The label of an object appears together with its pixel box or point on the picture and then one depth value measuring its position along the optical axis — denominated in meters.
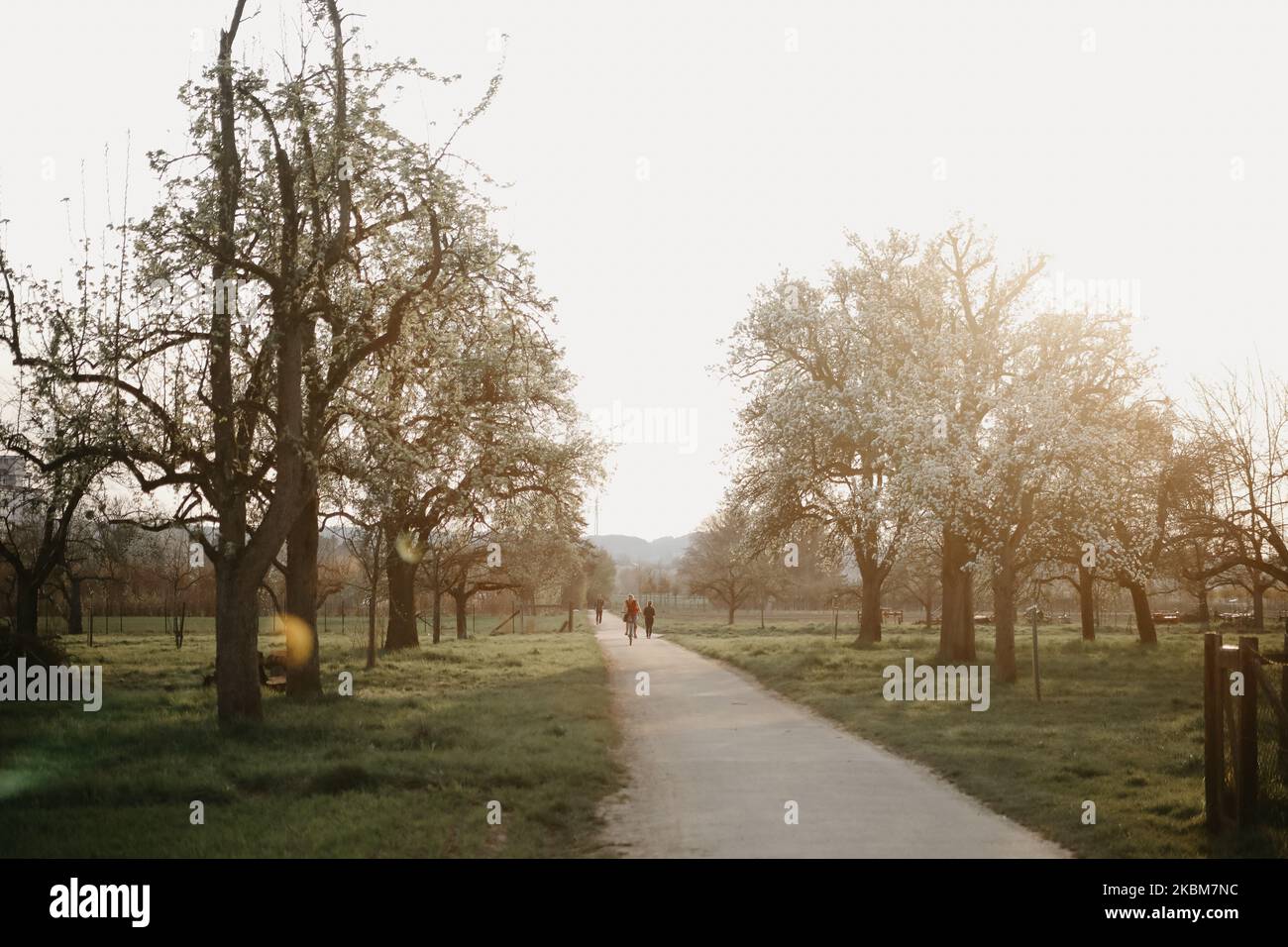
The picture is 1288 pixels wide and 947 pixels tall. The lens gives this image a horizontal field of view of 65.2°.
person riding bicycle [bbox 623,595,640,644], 43.84
